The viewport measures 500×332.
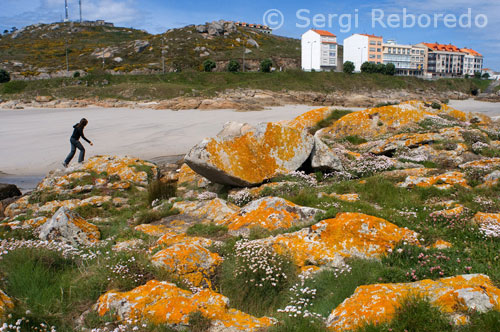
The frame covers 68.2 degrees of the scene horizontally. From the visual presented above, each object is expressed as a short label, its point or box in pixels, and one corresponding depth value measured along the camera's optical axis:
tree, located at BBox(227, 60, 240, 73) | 82.12
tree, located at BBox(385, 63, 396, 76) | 94.62
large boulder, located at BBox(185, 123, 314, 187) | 9.48
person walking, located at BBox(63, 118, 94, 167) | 15.54
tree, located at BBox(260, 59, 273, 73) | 83.50
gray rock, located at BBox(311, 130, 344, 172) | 10.58
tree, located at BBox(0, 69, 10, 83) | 74.62
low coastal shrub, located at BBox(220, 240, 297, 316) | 4.46
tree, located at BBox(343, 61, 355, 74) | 88.50
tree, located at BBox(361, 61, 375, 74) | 93.88
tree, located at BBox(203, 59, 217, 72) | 84.19
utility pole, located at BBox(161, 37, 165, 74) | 89.25
